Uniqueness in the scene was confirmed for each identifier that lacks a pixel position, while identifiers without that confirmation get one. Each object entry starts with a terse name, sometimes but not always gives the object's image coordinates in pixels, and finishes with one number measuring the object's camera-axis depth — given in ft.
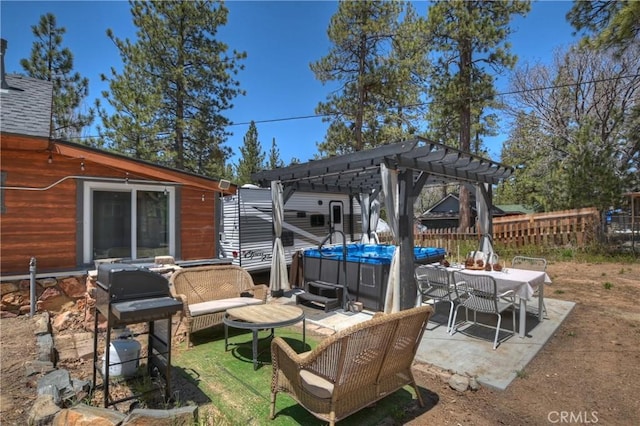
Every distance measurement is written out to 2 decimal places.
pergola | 16.53
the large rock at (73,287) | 17.22
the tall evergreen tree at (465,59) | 36.11
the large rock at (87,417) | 6.55
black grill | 8.11
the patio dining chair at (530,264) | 17.75
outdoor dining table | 14.02
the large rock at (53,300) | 16.71
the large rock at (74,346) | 12.22
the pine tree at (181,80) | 36.70
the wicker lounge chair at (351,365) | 7.36
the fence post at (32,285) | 16.03
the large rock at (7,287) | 15.99
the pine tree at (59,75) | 37.22
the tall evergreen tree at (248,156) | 60.34
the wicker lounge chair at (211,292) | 13.67
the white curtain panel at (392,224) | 16.62
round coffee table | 11.50
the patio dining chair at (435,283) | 15.16
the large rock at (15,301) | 16.08
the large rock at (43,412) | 7.00
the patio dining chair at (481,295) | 13.37
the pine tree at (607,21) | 24.07
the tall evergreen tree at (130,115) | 35.63
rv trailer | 26.43
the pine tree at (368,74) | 39.60
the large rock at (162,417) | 6.59
